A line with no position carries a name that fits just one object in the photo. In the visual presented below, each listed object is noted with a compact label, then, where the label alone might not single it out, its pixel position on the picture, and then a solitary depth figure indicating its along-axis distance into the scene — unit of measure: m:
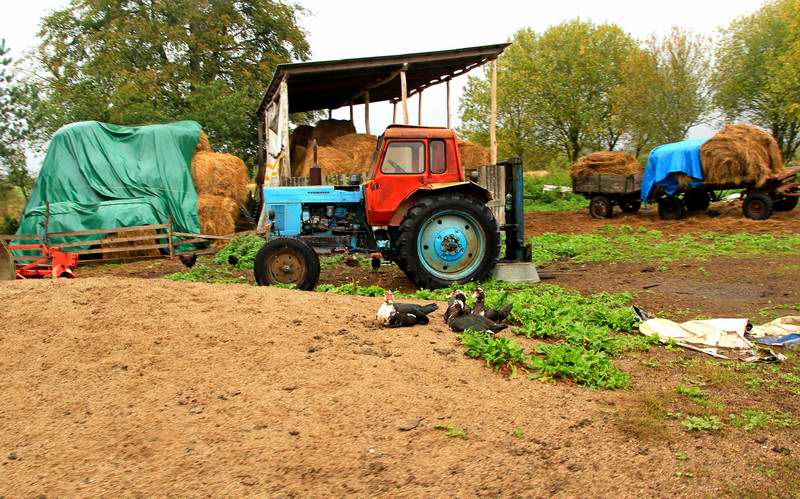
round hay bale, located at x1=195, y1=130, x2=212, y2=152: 16.91
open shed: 13.67
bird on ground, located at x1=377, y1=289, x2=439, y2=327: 5.03
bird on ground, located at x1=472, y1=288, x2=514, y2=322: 5.38
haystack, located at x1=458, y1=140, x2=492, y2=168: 16.45
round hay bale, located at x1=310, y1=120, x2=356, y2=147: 17.25
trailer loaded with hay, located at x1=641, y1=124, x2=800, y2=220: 16.38
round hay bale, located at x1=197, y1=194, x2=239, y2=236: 15.70
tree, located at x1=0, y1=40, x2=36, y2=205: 18.86
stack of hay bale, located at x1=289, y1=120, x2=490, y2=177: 15.12
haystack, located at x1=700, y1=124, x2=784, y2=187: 16.31
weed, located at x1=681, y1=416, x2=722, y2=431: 3.56
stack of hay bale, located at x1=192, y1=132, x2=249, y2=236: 15.77
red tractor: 8.15
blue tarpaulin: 17.30
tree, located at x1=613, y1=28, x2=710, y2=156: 29.45
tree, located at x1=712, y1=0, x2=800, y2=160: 28.27
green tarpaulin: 13.95
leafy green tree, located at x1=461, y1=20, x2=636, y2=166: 32.50
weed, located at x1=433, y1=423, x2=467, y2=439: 3.31
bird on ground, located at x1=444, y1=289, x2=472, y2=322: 5.30
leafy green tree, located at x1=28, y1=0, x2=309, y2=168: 22.03
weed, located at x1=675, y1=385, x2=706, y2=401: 4.05
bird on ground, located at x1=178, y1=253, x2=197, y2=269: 11.20
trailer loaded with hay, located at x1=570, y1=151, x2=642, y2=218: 20.11
